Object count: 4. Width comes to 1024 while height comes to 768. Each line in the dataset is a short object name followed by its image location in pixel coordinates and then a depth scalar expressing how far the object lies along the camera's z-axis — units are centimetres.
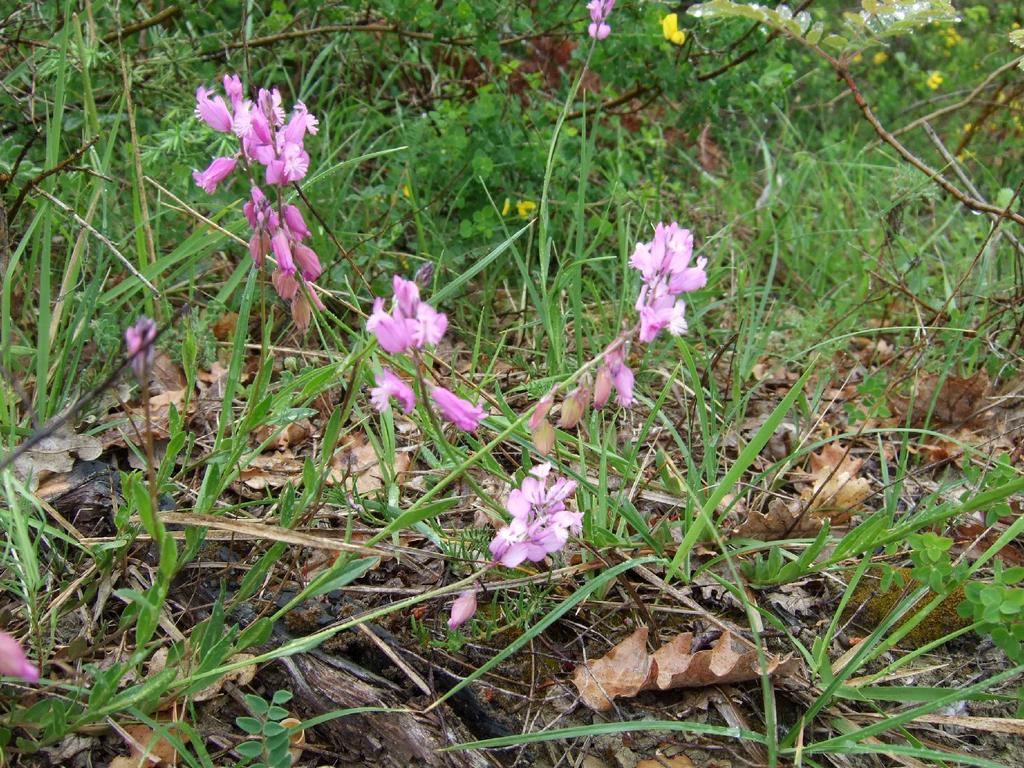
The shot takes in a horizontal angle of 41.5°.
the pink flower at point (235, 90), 43
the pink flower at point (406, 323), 39
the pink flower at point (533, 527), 43
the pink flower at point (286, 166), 43
